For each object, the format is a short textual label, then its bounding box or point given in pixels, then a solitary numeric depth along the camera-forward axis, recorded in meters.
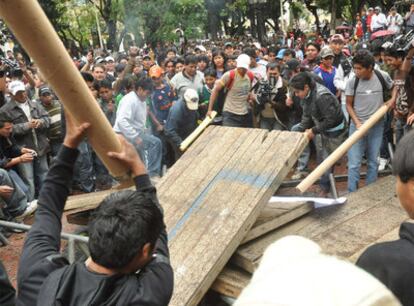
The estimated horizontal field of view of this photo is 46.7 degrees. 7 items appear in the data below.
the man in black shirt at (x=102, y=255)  1.57
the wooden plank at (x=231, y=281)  3.64
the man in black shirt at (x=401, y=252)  1.51
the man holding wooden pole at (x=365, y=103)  5.33
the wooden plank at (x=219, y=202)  3.56
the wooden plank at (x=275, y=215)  3.99
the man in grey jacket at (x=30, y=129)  6.31
